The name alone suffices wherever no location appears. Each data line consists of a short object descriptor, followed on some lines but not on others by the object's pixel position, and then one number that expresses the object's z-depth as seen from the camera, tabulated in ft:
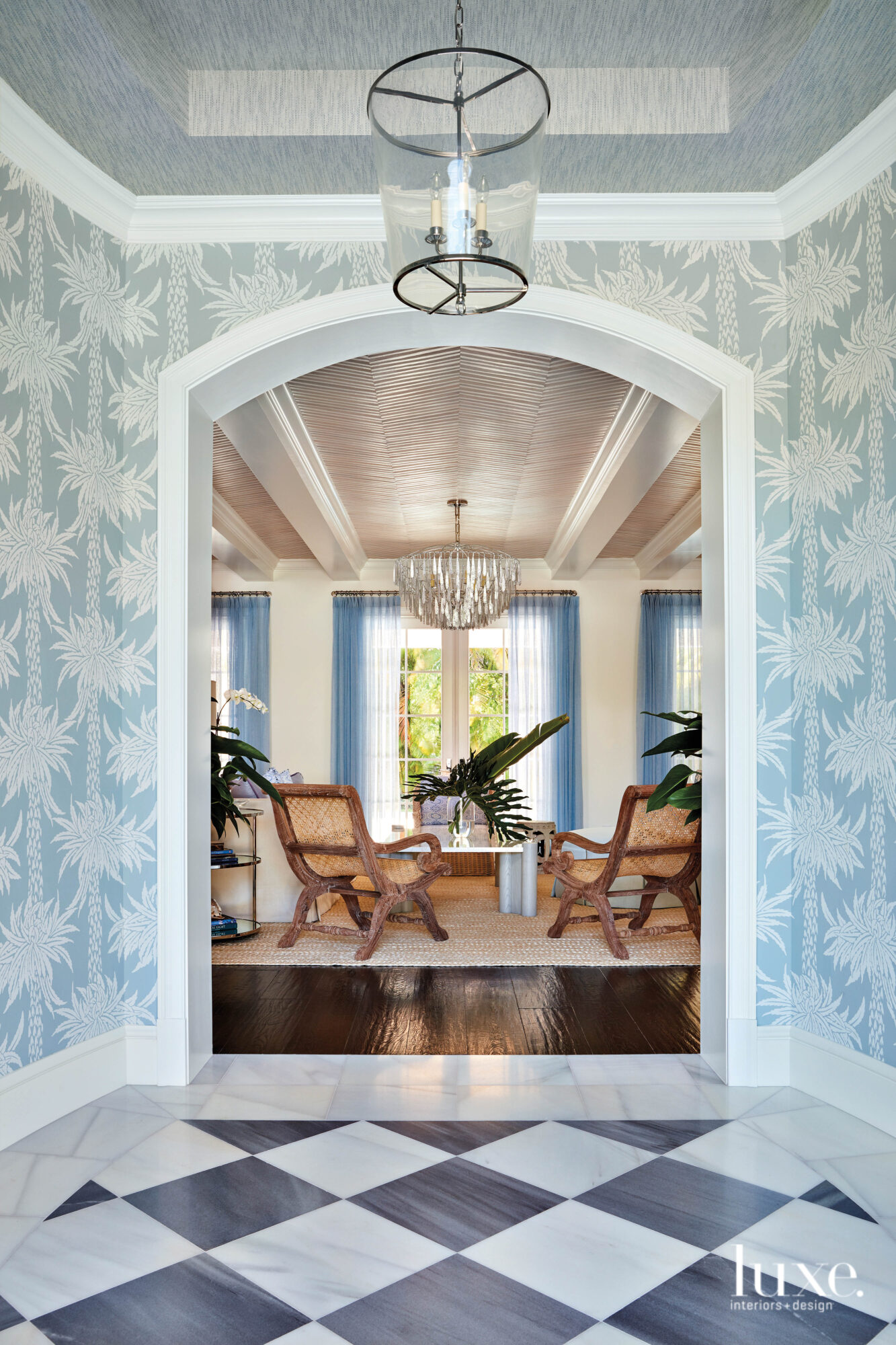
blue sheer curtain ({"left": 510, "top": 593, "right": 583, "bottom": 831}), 26.99
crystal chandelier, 20.47
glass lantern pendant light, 5.29
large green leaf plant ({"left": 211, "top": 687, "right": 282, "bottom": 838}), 11.77
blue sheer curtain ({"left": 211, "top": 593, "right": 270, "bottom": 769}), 27.50
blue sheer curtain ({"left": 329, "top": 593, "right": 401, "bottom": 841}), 27.20
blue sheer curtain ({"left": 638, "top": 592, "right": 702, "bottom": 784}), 27.25
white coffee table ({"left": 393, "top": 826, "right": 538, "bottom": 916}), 18.28
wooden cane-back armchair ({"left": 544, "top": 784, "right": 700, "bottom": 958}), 14.52
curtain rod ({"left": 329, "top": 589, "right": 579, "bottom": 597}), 27.63
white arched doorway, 9.30
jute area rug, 14.55
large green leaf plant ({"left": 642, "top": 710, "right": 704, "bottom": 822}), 11.13
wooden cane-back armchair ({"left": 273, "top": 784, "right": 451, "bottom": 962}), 14.56
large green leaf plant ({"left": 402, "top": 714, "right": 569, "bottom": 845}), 16.84
